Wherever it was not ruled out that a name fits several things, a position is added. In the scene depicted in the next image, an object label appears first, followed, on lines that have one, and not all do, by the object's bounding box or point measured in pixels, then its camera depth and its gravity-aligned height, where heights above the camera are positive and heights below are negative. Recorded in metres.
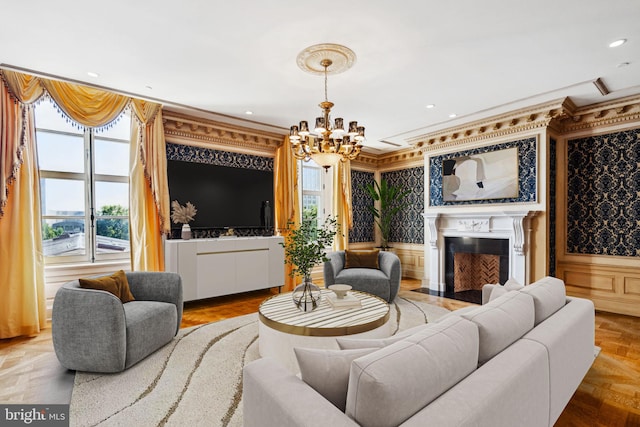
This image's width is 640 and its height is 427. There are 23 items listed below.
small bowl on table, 3.00 -0.77
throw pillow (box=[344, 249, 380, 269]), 4.68 -0.74
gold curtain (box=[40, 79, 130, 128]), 3.42 +1.25
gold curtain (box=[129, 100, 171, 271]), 4.04 +0.31
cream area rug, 1.88 -1.21
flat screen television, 4.57 +0.30
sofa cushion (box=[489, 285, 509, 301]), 2.26 -0.61
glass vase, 2.83 -0.78
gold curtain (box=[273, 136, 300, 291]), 5.45 +0.34
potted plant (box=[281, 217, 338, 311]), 2.82 -0.45
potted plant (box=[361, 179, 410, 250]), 6.40 +0.10
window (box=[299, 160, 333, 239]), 6.14 +0.34
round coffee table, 2.33 -0.88
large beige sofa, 0.93 -0.60
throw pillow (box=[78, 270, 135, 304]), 2.64 -0.61
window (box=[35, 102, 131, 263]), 3.79 +0.32
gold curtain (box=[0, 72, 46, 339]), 3.23 -0.02
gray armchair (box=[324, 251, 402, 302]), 4.25 -0.91
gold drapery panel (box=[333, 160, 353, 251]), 6.18 +0.15
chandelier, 2.93 +0.74
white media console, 4.18 -0.74
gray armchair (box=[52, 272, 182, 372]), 2.35 -0.88
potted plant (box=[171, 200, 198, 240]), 4.38 -0.04
